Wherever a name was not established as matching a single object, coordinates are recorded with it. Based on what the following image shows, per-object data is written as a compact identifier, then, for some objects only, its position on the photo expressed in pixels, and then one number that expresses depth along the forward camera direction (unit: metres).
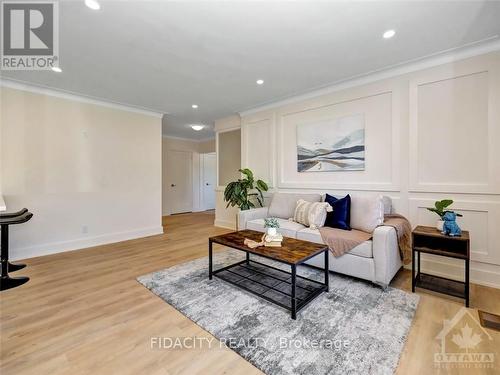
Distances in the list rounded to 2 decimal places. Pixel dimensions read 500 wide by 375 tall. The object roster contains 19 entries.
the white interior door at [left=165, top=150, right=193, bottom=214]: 7.37
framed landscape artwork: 3.29
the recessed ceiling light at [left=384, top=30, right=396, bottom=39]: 2.18
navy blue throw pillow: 2.87
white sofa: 2.27
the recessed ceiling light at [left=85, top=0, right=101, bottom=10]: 1.78
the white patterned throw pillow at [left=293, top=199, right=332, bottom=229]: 2.99
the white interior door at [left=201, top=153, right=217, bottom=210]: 8.28
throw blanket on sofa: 2.47
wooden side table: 2.09
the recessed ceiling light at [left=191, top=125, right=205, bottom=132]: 5.69
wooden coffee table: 2.01
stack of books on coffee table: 2.33
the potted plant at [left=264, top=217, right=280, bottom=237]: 2.41
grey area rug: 1.42
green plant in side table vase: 2.30
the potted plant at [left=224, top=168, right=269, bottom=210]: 4.30
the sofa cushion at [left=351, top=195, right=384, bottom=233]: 2.64
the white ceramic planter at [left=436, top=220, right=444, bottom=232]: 2.29
